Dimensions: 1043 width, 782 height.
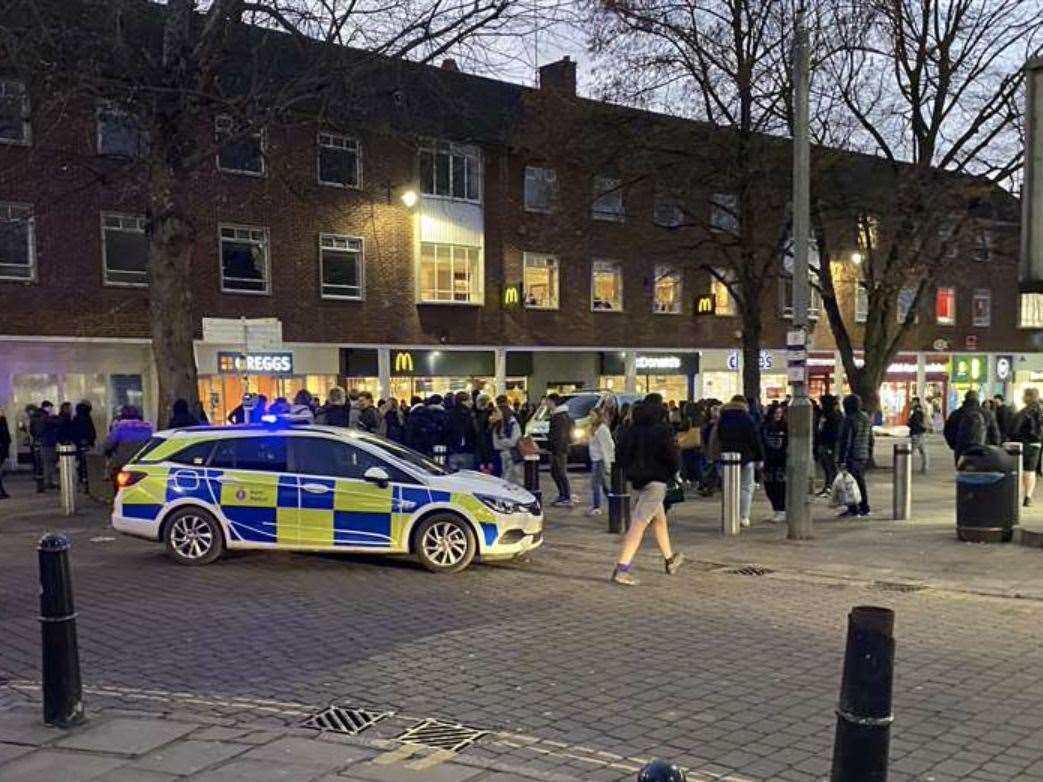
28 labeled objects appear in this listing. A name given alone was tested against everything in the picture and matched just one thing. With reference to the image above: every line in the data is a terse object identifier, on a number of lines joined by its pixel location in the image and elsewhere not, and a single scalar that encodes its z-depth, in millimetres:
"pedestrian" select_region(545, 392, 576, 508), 14750
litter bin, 11070
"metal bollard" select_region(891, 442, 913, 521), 13219
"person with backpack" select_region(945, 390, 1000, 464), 14273
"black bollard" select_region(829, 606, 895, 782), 3150
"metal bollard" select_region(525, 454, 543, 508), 13617
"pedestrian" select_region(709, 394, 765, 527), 12289
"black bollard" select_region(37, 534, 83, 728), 4859
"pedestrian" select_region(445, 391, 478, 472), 15078
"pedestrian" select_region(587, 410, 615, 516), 13586
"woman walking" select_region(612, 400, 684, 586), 8922
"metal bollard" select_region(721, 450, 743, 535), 12047
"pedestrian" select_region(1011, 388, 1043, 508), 14539
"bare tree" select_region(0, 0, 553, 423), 13523
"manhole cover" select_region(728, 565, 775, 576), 9781
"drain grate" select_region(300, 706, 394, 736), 5027
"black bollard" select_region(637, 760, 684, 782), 2430
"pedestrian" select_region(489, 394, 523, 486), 14922
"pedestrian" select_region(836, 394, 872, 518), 12984
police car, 9594
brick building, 21500
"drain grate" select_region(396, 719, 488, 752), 4793
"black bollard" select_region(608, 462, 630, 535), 12242
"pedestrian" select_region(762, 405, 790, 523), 13266
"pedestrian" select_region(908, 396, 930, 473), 21609
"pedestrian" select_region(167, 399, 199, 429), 15016
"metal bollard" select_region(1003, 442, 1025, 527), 11250
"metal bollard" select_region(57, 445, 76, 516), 14641
